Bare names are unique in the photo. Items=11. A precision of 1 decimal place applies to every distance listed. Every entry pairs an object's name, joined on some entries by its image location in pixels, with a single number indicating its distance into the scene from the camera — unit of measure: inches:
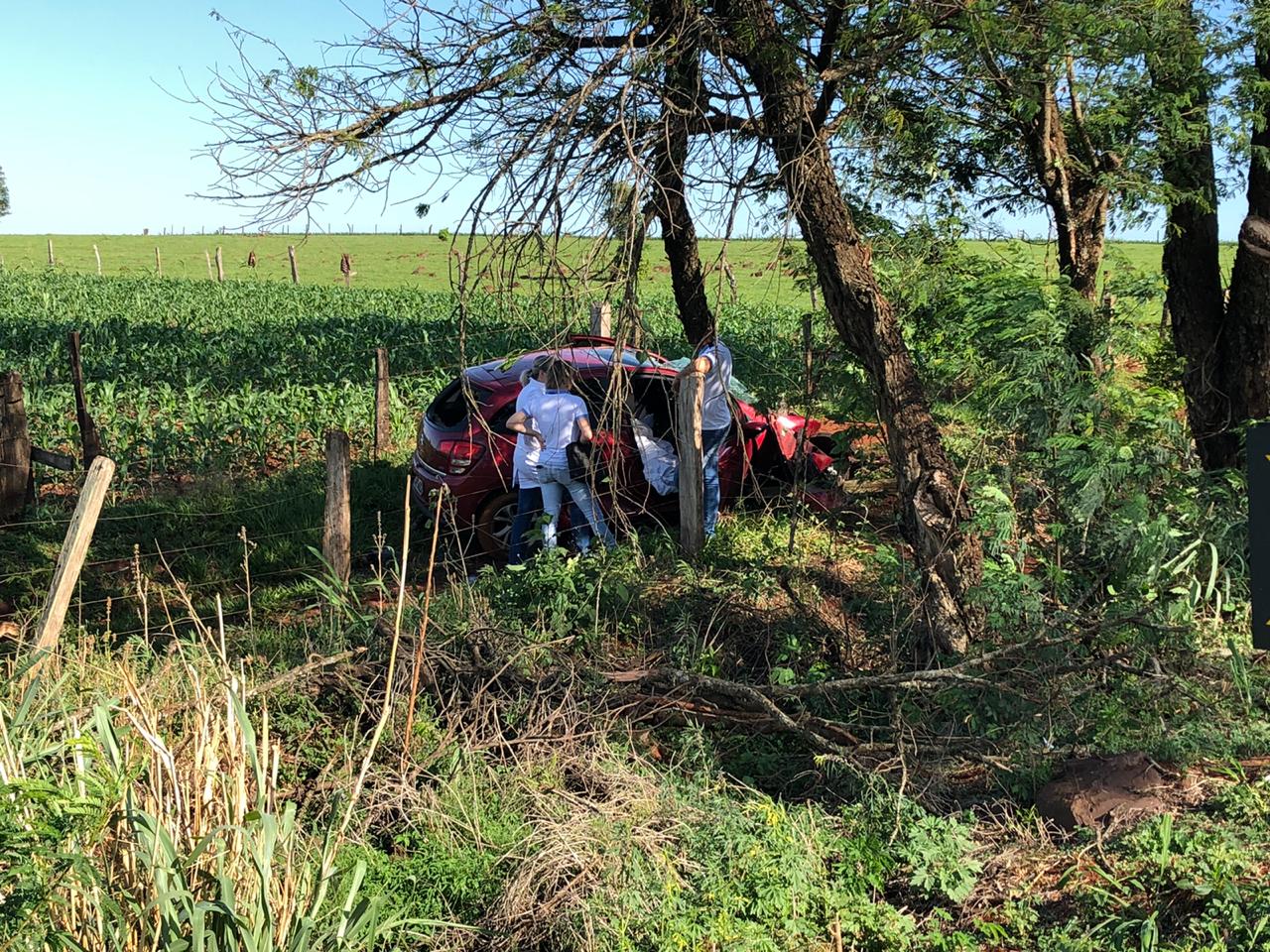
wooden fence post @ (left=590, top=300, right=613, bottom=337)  461.5
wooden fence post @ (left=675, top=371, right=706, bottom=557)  308.0
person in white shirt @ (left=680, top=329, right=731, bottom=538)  316.2
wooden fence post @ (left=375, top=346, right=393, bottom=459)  481.1
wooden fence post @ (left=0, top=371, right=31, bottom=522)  397.1
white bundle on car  334.6
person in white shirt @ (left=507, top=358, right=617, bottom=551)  314.7
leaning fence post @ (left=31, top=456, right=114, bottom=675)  214.1
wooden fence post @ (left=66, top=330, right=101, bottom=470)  420.2
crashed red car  342.6
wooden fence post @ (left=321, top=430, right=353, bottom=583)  285.6
